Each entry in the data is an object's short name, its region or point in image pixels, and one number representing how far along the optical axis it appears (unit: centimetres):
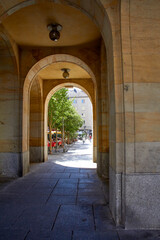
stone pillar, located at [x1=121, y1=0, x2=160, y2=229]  321
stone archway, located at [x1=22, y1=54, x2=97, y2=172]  756
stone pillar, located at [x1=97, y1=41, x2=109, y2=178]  702
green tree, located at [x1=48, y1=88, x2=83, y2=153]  1536
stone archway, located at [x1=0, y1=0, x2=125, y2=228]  335
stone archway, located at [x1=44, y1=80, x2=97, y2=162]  1128
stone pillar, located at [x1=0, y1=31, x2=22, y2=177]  712
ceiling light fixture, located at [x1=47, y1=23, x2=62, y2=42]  611
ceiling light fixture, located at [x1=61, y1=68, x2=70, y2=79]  999
